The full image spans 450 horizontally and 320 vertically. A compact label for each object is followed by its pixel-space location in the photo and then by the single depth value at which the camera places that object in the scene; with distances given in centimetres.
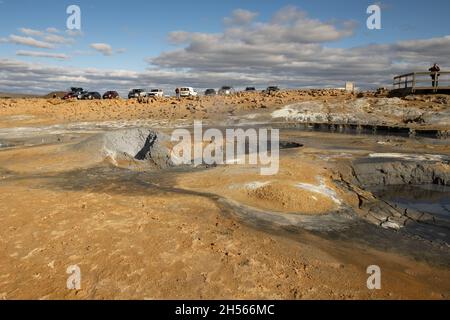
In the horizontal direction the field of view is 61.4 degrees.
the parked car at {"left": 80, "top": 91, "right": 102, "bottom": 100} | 4259
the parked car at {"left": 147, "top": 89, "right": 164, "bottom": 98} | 4316
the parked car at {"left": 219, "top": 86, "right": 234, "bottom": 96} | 4256
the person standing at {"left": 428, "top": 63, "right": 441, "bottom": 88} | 2611
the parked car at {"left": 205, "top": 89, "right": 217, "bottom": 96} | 4575
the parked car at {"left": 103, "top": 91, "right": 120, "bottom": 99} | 4269
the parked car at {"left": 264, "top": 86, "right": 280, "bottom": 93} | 4662
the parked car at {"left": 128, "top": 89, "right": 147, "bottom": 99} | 4272
